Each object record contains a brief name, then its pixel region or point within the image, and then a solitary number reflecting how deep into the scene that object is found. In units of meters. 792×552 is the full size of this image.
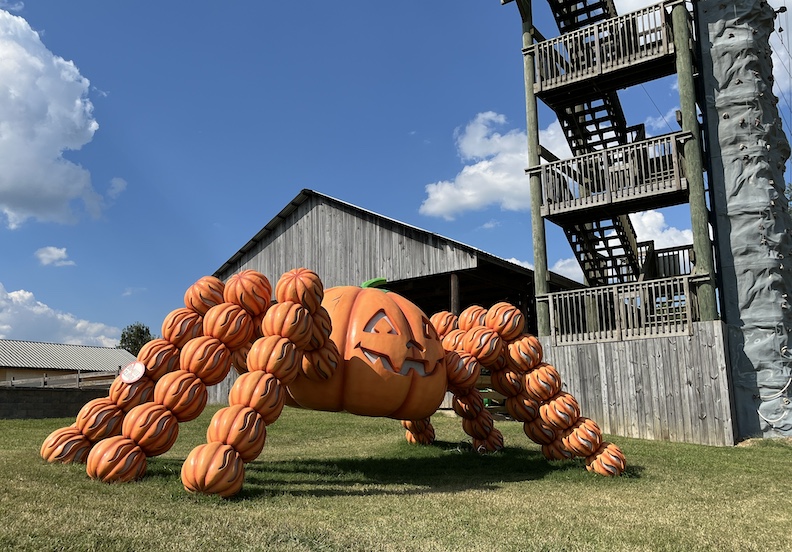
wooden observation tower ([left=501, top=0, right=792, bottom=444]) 12.73
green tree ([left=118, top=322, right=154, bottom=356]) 64.75
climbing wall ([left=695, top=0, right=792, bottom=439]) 13.02
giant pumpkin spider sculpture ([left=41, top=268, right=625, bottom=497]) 5.52
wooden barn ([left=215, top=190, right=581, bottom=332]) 16.75
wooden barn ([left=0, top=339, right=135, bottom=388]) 39.97
